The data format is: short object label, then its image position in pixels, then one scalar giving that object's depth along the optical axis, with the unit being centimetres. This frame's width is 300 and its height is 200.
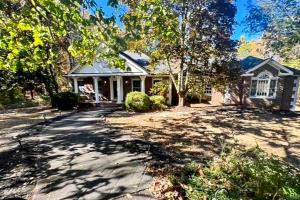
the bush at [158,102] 1149
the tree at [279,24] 1580
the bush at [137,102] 1072
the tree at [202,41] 977
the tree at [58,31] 259
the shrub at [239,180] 312
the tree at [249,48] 3388
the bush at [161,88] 1222
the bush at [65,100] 1174
